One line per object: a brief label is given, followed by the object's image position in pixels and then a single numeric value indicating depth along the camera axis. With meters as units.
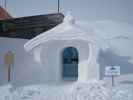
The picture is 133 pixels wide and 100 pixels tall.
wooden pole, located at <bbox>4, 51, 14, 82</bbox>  12.88
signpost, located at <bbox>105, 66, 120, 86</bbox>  10.73
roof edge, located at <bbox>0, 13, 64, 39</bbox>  18.88
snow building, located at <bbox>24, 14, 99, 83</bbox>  11.61
